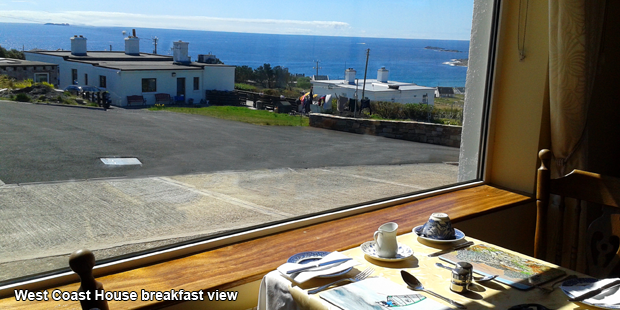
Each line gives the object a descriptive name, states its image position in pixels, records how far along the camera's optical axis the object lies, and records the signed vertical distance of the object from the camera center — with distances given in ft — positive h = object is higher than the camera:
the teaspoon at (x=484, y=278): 5.59 -2.02
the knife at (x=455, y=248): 6.46 -2.05
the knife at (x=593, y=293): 5.19 -1.99
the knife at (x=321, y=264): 5.51 -1.97
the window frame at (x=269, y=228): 6.44 -2.46
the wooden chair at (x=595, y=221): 7.25 -1.73
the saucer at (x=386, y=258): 6.07 -1.99
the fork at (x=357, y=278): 5.21 -2.06
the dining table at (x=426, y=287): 5.12 -2.08
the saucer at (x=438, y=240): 6.74 -1.96
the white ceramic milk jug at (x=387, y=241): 6.08 -1.81
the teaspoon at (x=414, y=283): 5.21 -2.04
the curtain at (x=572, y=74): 10.25 +0.45
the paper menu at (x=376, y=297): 4.83 -2.04
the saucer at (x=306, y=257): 5.85 -1.99
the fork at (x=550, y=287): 5.47 -2.06
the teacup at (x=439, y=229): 6.81 -1.84
